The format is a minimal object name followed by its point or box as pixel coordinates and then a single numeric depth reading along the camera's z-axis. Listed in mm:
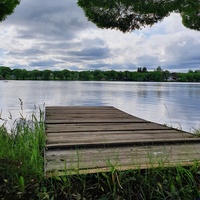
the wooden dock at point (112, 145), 1875
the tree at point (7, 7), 5147
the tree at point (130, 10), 3802
